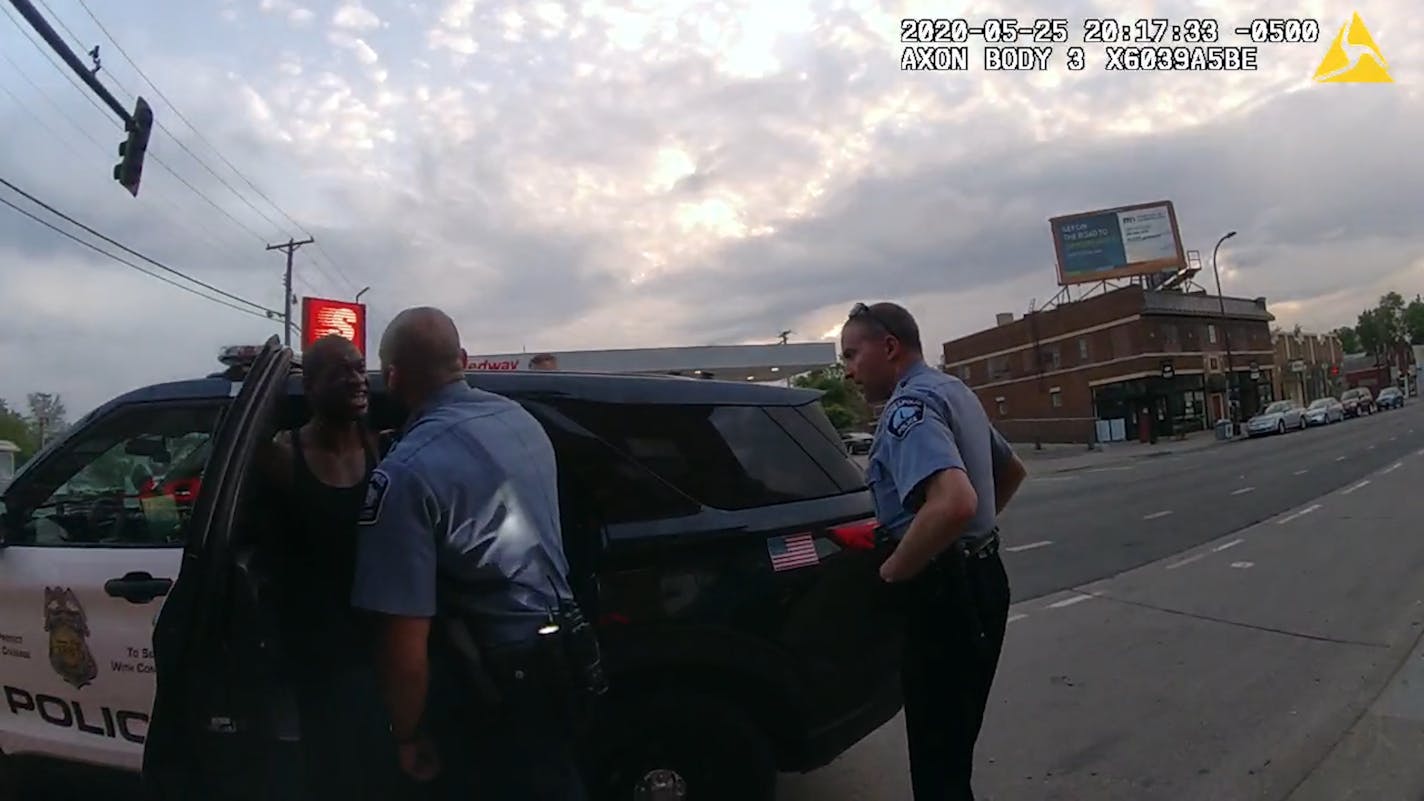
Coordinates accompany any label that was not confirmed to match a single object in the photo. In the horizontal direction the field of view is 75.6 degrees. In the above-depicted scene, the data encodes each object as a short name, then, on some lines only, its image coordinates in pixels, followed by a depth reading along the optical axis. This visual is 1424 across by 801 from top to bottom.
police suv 2.89
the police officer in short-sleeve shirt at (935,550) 2.51
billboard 50.00
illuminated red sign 34.44
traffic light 11.66
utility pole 33.09
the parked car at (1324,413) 46.16
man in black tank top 2.05
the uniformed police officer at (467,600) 1.89
